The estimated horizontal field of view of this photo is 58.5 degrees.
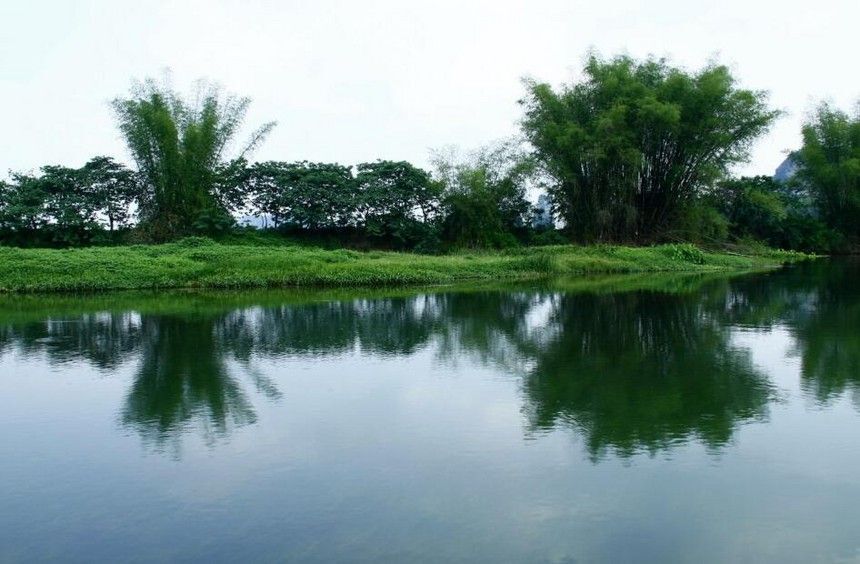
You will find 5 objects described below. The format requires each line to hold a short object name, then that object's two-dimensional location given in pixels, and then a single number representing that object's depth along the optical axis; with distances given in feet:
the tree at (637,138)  89.56
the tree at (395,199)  96.53
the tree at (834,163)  115.96
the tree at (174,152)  84.74
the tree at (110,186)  90.48
